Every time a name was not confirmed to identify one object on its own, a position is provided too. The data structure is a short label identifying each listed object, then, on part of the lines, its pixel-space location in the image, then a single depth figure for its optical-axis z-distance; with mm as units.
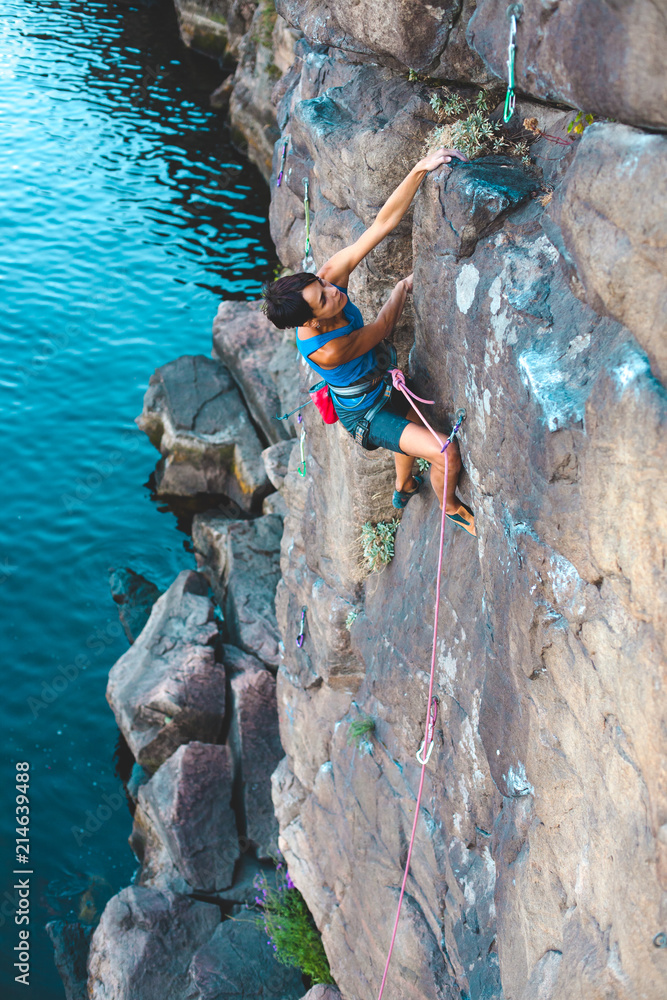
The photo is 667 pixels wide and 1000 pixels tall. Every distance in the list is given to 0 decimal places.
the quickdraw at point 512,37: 3858
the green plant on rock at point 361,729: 6719
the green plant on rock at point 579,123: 3836
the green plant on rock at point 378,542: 6336
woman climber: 4895
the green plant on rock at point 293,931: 8367
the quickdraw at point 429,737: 5621
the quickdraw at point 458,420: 4637
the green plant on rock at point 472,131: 4454
